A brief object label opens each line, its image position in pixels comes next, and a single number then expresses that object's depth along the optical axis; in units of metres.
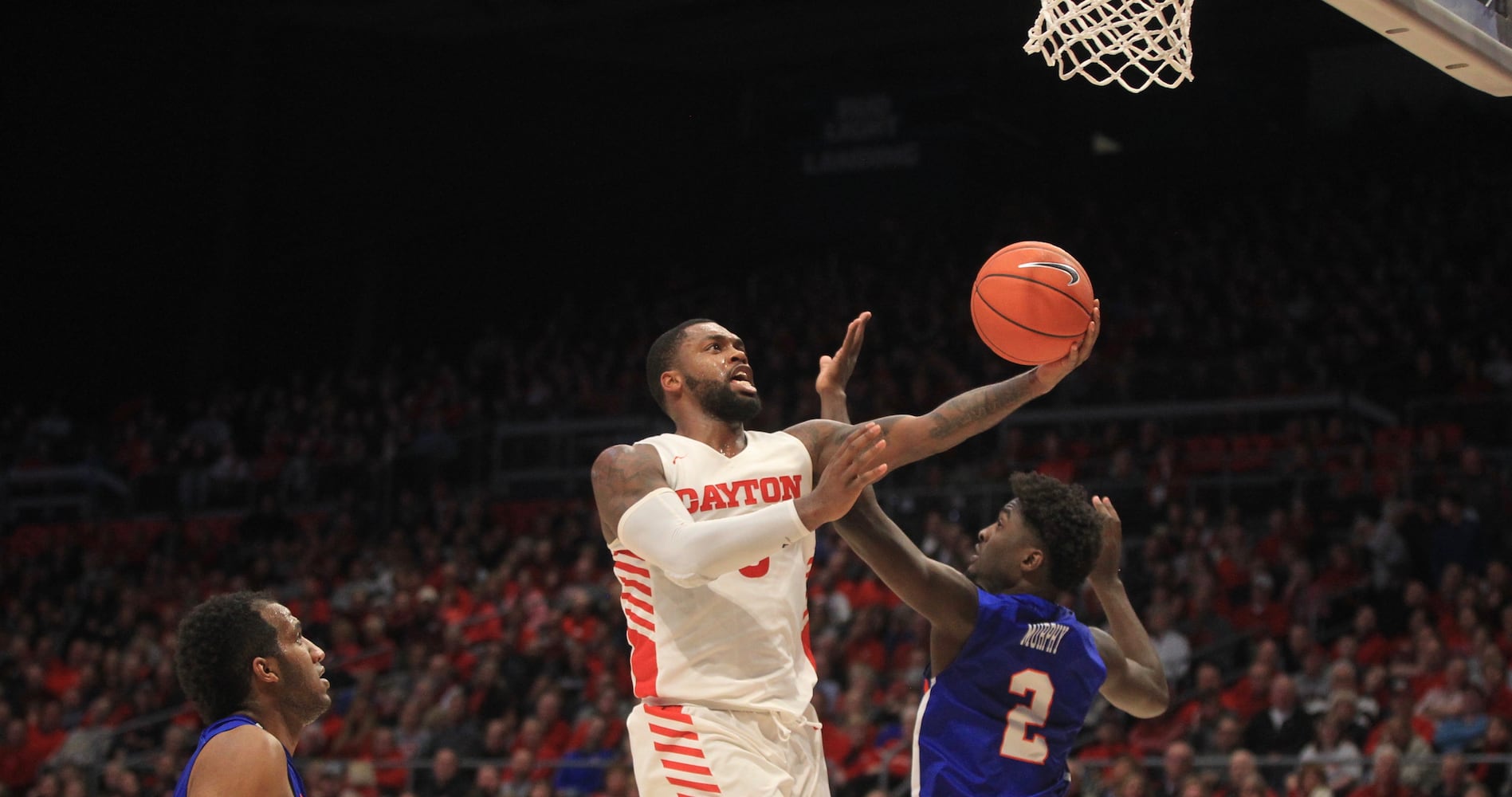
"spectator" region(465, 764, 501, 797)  10.21
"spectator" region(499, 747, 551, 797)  10.21
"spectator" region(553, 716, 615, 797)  10.04
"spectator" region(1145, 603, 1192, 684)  9.91
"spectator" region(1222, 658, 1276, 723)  9.15
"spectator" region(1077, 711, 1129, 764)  8.97
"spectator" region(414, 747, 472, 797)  10.38
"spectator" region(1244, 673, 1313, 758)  8.68
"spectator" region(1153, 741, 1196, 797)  8.24
